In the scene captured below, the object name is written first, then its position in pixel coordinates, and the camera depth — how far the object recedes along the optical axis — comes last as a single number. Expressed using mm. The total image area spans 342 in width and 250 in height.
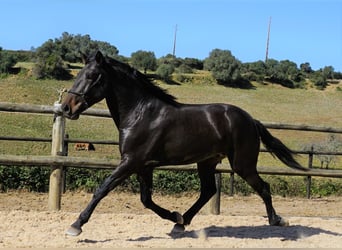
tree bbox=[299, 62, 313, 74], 56716
